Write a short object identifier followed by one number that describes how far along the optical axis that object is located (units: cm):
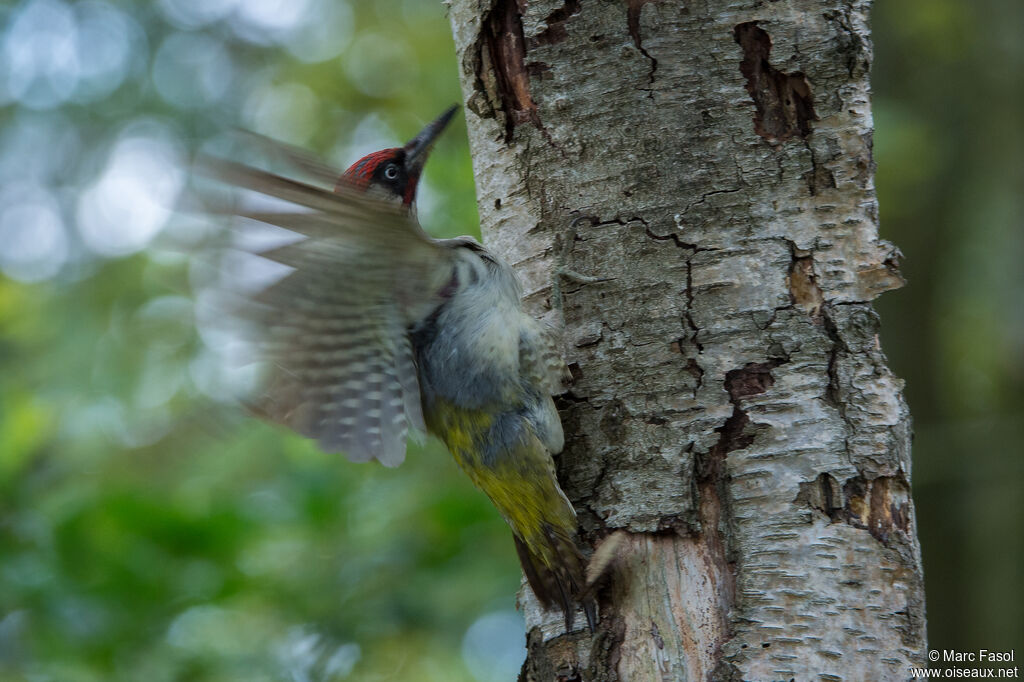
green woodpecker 830
